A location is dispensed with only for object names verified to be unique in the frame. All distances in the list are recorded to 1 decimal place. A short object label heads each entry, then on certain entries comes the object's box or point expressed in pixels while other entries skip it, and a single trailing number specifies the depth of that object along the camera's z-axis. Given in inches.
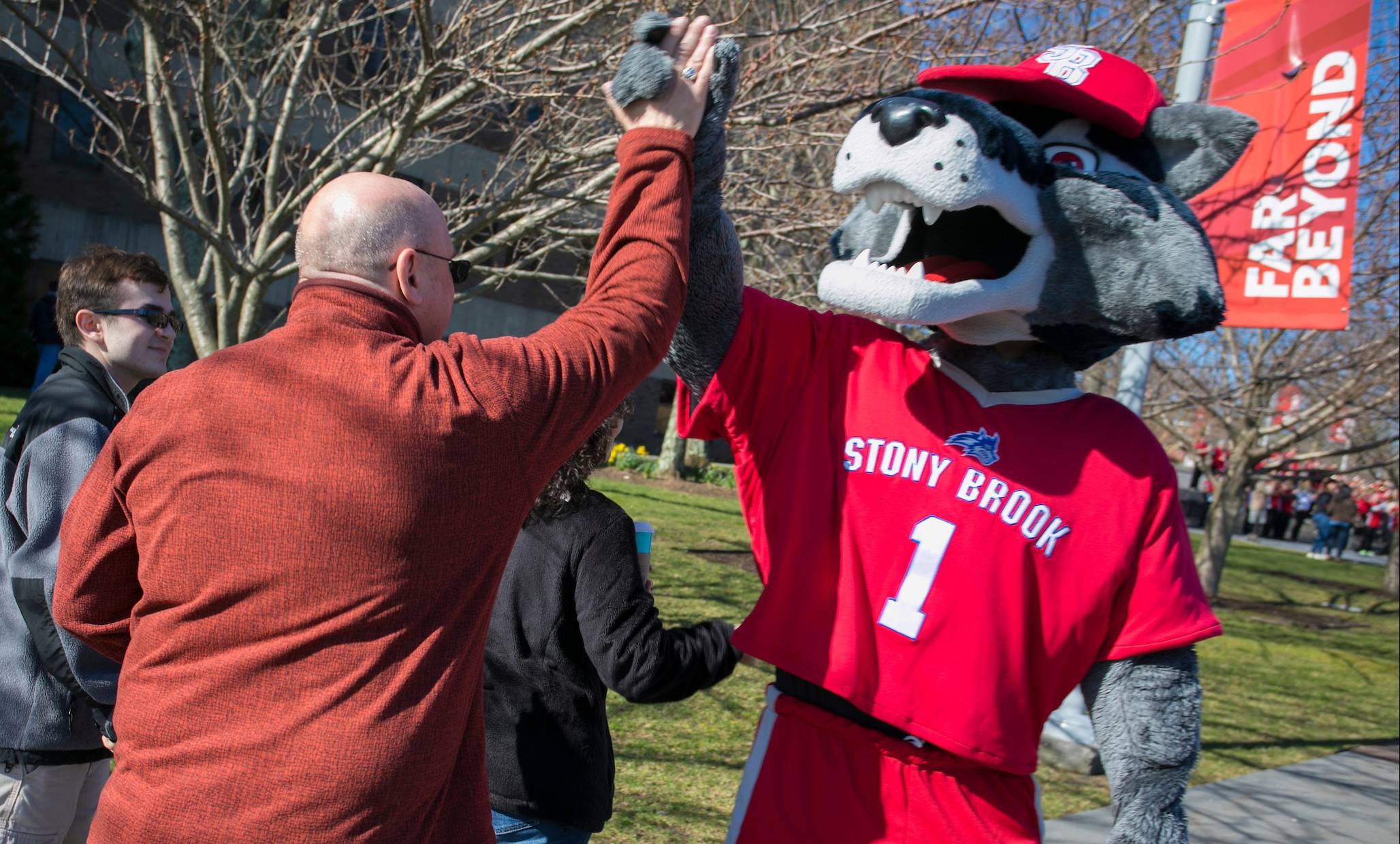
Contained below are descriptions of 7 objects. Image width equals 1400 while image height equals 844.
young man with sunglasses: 94.8
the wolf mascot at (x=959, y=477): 76.2
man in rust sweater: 60.9
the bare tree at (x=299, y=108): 199.0
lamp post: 213.0
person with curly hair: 90.7
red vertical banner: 207.2
